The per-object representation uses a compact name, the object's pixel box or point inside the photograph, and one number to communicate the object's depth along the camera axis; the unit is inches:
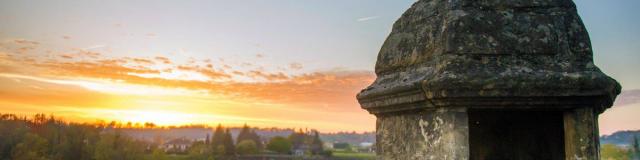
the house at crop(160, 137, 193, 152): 5679.1
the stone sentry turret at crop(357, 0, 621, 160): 103.7
